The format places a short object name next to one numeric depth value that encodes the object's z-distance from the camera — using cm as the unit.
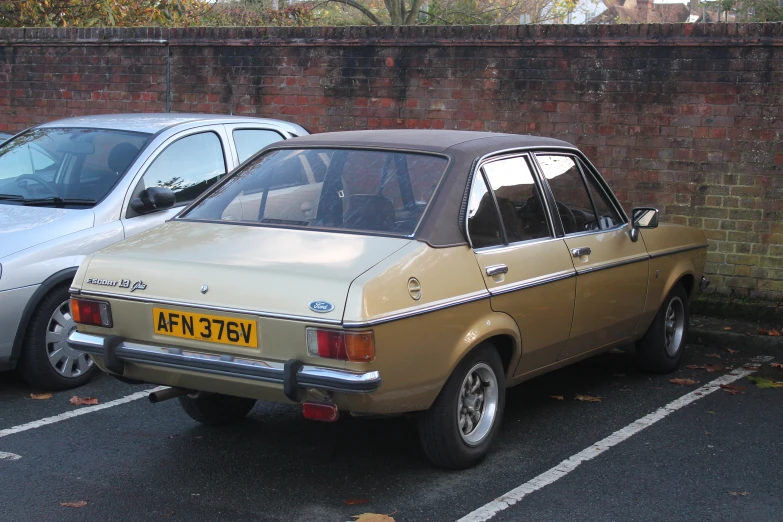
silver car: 586
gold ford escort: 412
